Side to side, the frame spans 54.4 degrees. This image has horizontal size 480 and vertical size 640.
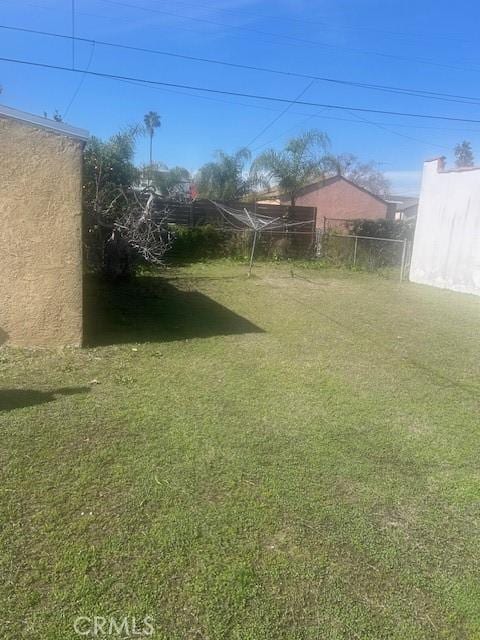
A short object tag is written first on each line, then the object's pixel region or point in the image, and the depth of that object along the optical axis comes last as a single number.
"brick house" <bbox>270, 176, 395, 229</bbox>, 32.28
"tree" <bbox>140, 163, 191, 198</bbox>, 19.43
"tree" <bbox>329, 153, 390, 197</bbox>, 60.66
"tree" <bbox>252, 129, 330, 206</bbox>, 26.03
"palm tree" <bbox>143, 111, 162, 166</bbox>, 55.69
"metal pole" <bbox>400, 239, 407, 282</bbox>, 15.04
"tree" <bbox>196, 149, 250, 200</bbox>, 27.27
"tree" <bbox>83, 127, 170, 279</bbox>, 9.55
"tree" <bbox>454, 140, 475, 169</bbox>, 73.25
